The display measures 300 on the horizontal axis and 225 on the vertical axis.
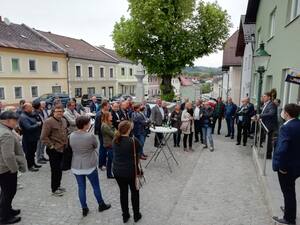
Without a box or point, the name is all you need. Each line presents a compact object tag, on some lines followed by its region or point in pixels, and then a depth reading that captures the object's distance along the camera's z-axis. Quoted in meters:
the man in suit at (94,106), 13.41
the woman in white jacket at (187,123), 9.10
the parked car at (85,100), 30.45
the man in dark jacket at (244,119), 9.57
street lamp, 8.22
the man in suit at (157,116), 9.56
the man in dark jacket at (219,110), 11.82
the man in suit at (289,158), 3.75
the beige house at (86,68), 35.22
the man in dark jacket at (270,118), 7.03
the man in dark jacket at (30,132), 6.59
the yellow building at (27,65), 26.50
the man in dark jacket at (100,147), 6.71
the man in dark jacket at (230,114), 11.10
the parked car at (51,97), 26.41
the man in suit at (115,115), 7.36
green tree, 20.97
